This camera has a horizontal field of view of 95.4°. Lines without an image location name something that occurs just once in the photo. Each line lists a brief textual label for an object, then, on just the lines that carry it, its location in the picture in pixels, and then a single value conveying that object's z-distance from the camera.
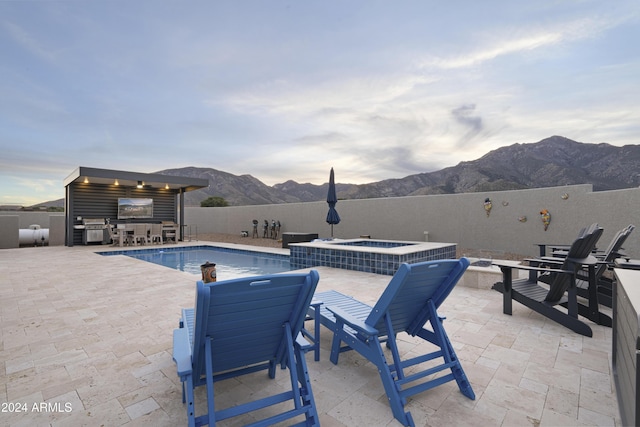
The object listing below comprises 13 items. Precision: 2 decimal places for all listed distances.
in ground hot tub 5.43
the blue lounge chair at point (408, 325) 1.63
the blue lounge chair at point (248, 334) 1.26
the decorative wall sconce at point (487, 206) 8.42
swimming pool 7.40
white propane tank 11.70
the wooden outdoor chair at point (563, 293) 2.72
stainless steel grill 11.45
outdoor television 12.70
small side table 2.27
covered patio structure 11.11
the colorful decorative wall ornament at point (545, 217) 7.41
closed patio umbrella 9.00
